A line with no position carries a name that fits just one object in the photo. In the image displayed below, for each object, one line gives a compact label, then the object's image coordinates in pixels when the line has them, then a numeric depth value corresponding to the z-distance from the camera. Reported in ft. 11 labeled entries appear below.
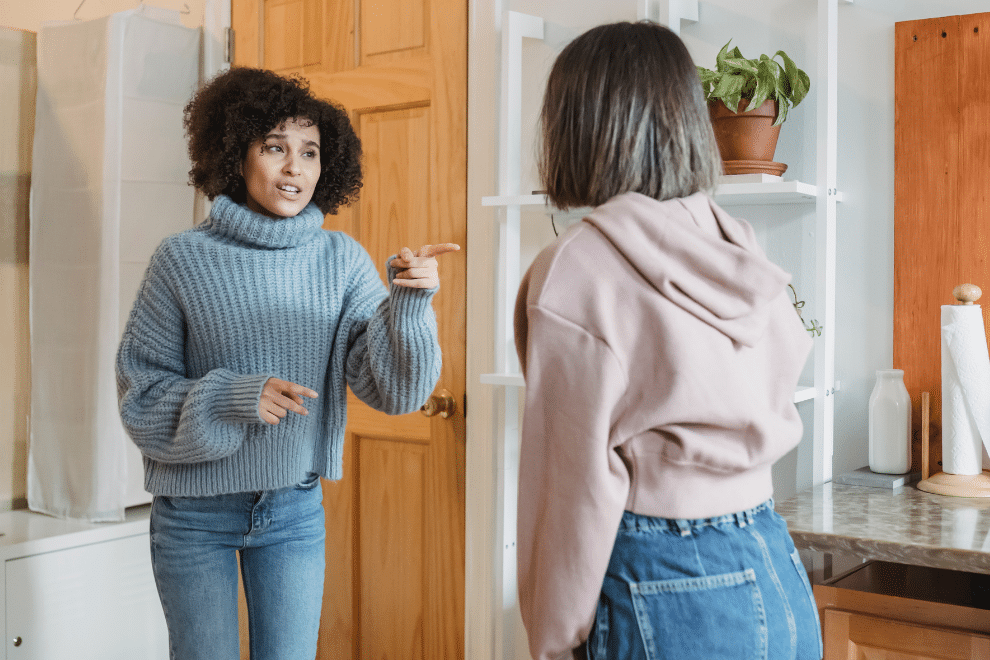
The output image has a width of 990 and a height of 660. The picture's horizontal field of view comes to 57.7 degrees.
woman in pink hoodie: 2.92
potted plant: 5.36
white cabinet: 6.47
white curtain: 7.04
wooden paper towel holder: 5.27
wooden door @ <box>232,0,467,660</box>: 7.07
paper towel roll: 5.36
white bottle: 5.65
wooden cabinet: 4.48
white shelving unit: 5.62
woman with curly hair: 4.44
